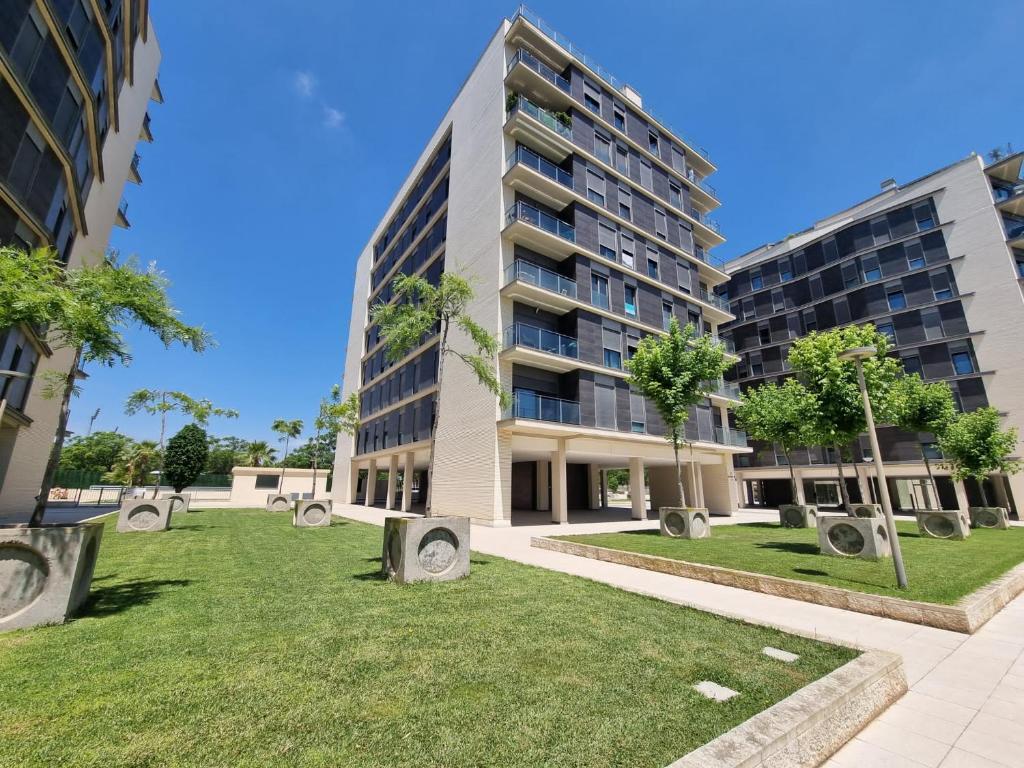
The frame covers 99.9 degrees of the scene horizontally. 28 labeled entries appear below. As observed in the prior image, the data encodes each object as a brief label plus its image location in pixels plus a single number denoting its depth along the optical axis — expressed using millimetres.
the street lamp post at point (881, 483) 6496
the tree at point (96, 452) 53844
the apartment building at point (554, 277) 19266
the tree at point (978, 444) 18062
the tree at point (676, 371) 14102
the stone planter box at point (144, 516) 14078
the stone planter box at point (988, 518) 17452
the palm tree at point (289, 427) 36375
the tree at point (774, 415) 18703
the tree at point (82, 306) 4934
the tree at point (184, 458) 26078
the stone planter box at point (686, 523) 12797
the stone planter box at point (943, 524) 13172
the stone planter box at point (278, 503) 25806
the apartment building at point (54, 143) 11008
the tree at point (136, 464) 35188
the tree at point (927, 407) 17797
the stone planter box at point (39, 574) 4625
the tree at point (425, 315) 9484
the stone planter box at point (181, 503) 21886
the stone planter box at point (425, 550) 7121
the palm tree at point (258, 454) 62094
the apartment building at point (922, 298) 28719
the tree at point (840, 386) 11141
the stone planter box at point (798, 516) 16831
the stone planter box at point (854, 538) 8945
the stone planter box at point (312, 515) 16719
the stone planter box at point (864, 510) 13731
